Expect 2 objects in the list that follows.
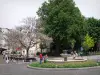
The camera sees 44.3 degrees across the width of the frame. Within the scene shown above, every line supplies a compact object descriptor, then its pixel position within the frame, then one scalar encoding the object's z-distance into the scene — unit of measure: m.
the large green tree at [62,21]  31.17
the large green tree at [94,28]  40.41
